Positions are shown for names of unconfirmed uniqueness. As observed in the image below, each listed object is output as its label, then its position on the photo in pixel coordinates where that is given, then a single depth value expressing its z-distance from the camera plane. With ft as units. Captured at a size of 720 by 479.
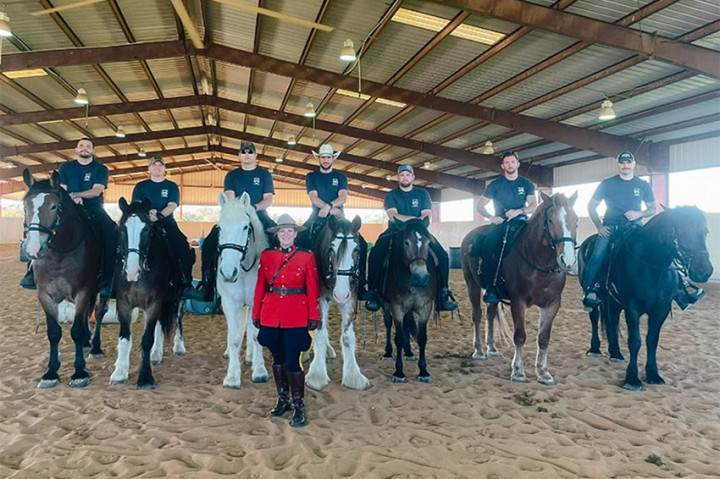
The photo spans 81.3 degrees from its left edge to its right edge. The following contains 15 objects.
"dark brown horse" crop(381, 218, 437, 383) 13.89
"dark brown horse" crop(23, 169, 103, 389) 12.89
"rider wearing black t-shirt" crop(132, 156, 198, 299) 15.84
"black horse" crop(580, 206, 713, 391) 13.34
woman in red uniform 11.07
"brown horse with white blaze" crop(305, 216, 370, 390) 12.08
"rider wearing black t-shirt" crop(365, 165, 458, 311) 15.35
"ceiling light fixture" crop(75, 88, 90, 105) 41.91
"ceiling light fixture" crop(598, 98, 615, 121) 31.01
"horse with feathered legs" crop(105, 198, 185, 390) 13.02
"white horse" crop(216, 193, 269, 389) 12.35
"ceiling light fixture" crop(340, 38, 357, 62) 27.86
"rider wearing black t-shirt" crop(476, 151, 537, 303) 16.19
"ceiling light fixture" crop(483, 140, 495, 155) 53.47
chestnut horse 13.75
